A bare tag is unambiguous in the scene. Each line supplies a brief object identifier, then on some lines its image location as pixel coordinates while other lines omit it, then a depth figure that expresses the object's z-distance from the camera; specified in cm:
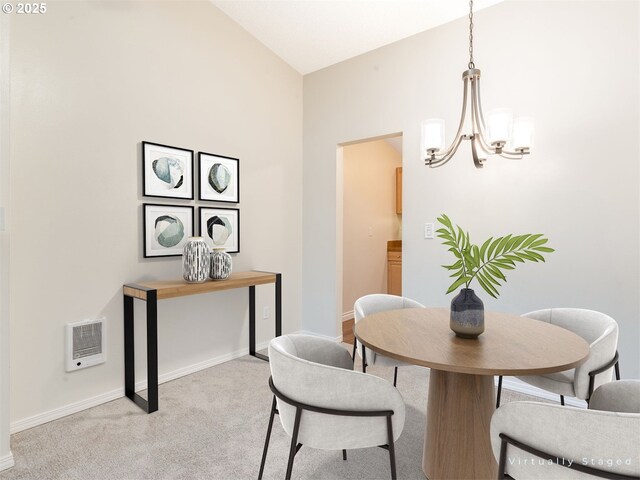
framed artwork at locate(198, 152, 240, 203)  298
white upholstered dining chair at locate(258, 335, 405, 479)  127
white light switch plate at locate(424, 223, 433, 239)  305
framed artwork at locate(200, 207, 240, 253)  301
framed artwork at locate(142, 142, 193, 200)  263
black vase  154
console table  229
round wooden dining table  131
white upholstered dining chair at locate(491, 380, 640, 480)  91
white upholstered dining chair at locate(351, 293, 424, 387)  216
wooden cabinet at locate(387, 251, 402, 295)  523
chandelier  182
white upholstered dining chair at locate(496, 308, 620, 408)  166
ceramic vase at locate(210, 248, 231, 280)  273
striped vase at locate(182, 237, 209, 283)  258
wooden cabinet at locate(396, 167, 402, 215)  541
